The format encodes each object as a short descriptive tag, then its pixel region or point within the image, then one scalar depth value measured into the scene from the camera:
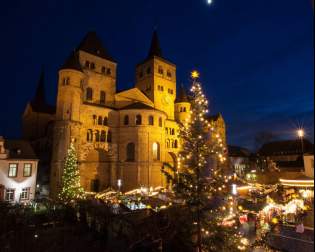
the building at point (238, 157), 69.10
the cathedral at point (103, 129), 32.50
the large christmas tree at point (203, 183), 8.94
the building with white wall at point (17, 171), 25.59
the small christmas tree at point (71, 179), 25.67
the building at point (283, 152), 59.99
